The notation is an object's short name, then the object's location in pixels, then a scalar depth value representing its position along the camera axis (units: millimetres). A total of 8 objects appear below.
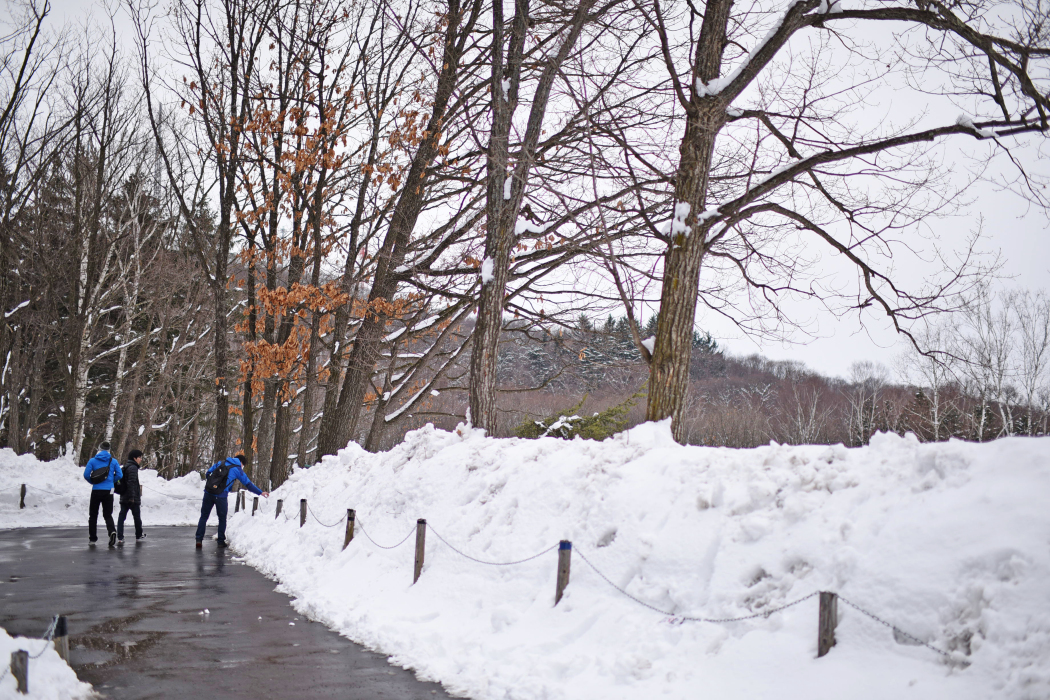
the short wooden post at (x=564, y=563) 7152
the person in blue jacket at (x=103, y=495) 15162
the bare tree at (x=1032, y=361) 35375
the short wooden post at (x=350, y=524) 11234
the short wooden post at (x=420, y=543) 9073
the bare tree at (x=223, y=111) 20109
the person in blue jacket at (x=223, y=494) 15570
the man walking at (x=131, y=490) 15625
